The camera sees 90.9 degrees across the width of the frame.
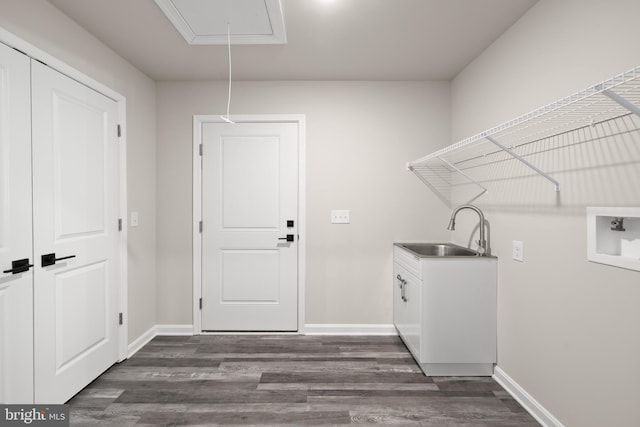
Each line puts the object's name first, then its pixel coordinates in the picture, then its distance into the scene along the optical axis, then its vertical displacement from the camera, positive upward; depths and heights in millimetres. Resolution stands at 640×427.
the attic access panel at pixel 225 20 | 1925 +1245
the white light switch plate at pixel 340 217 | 3143 -88
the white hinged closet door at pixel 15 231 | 1626 -135
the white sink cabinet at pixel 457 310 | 2328 -751
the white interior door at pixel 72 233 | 1845 -178
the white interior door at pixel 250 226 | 3137 -188
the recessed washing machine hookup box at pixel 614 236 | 1366 -122
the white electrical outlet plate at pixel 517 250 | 2076 -276
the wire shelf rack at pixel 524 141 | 1159 +400
